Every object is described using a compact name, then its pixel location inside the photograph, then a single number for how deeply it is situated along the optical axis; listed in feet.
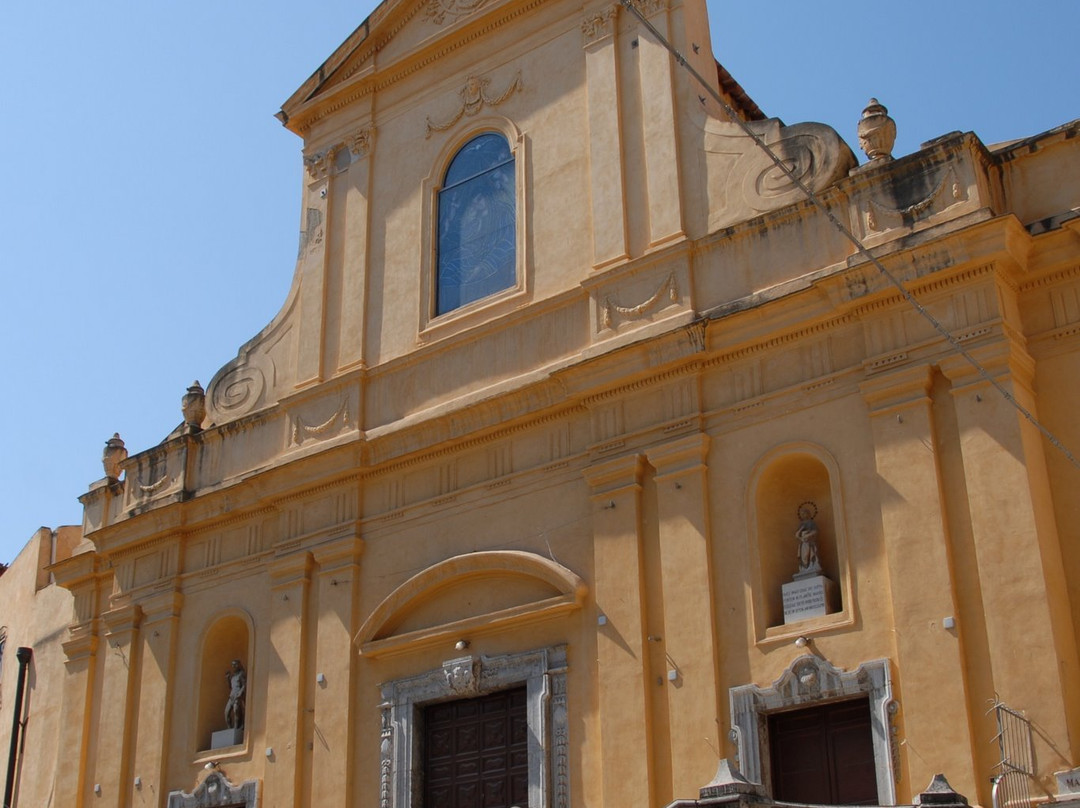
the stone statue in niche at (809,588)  46.01
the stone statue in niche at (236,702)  61.16
